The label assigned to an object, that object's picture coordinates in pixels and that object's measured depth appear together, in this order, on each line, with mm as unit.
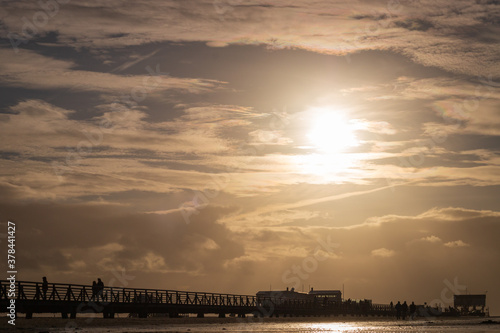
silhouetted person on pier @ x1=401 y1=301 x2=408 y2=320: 79719
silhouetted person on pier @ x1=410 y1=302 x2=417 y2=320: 87125
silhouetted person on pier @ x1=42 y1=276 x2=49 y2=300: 42344
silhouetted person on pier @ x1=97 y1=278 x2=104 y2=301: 47556
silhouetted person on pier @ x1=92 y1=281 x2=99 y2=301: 47062
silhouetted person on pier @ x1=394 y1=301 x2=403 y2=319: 77938
